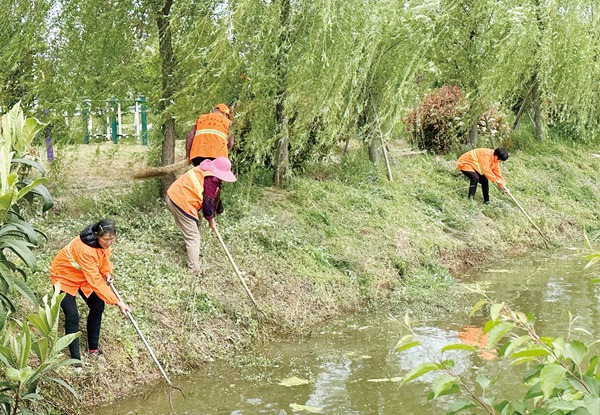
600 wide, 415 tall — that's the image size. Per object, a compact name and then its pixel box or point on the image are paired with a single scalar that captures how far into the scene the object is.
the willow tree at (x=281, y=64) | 10.12
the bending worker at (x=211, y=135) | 9.90
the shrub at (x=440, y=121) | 17.98
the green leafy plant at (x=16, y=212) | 4.70
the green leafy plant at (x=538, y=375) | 2.27
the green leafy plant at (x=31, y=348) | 4.94
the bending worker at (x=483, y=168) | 14.34
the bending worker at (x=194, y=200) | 8.84
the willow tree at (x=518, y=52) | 16.92
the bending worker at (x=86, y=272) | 6.75
